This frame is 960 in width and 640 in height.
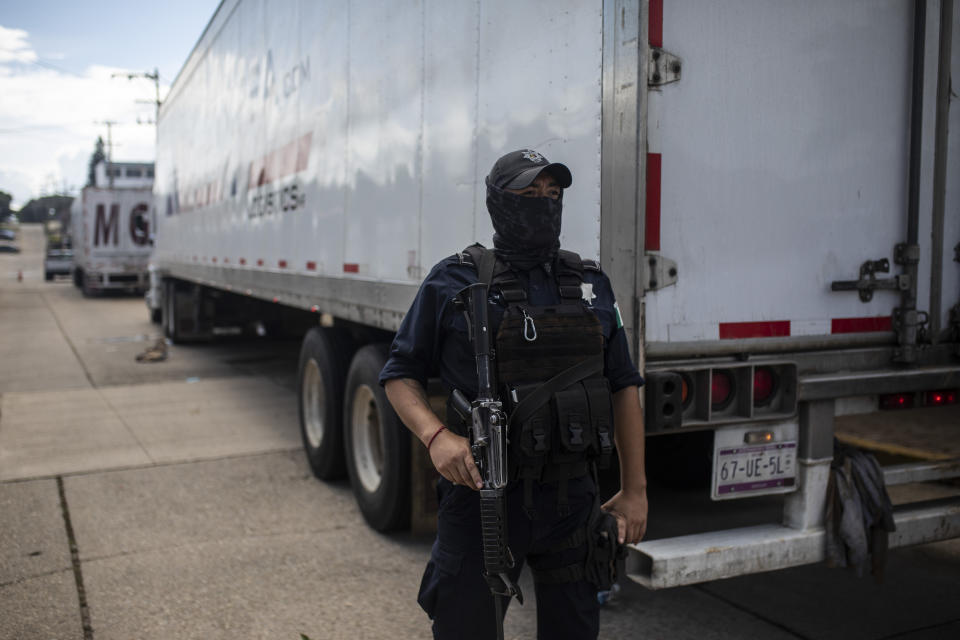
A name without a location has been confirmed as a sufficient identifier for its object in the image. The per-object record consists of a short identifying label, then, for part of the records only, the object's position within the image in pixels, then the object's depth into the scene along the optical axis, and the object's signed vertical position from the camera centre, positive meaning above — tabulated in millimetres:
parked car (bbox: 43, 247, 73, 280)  39969 +54
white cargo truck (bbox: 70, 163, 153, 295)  26812 +1010
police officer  2164 -348
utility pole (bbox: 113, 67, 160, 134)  48250 +11048
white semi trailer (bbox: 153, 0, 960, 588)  2979 +312
